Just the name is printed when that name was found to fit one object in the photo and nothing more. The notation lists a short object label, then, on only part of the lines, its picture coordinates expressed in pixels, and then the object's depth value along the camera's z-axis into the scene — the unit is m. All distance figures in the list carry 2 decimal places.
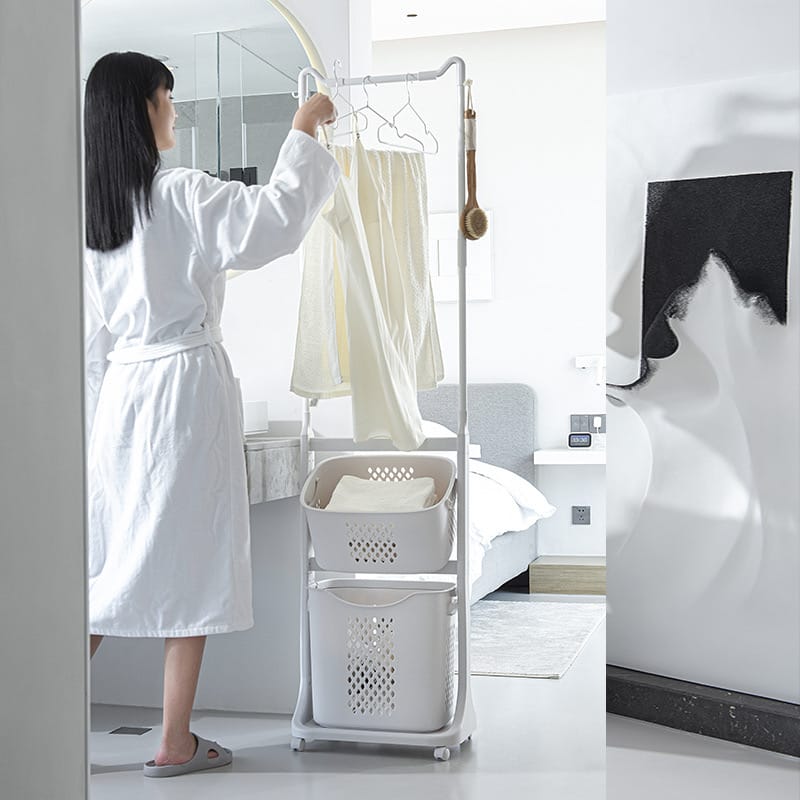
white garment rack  2.40
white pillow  4.33
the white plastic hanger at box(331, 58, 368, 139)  2.63
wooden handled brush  2.45
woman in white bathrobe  2.27
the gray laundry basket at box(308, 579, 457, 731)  2.42
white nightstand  4.55
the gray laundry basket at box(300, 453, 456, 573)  2.43
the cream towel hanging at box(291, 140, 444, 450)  2.42
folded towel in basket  2.47
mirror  2.77
